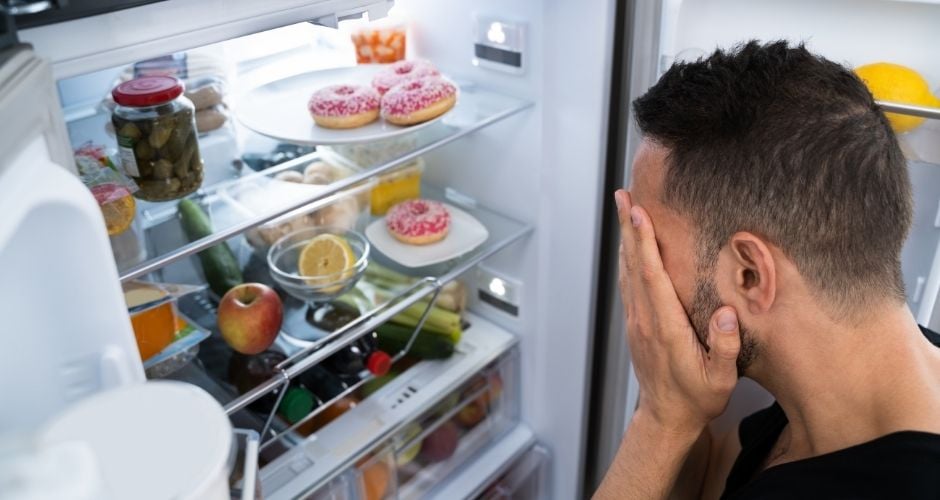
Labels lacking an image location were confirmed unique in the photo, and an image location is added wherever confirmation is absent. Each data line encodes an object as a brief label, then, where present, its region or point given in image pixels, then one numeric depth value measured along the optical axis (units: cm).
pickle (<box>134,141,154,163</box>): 108
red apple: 123
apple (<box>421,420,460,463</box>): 160
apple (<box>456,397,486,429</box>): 168
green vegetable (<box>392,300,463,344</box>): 155
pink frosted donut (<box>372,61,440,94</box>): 135
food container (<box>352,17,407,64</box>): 150
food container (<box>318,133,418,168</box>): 138
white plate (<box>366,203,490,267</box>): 145
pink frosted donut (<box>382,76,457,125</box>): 126
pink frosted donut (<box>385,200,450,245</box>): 146
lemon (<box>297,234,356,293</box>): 136
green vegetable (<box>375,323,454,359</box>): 152
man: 82
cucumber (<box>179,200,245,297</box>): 135
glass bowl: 135
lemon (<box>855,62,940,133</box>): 99
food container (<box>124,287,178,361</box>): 108
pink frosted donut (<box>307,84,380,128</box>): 126
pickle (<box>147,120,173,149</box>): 108
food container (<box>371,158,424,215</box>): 154
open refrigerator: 80
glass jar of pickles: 107
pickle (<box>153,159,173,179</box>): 111
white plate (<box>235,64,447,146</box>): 124
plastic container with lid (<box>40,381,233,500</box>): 55
